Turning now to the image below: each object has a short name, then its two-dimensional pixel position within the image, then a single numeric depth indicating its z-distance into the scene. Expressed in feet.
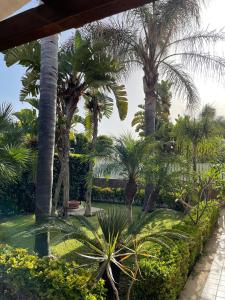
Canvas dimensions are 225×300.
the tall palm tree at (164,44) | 29.87
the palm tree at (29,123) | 28.97
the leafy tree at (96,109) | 31.57
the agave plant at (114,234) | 12.12
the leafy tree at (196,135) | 30.85
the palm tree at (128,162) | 23.03
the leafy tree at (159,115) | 67.16
